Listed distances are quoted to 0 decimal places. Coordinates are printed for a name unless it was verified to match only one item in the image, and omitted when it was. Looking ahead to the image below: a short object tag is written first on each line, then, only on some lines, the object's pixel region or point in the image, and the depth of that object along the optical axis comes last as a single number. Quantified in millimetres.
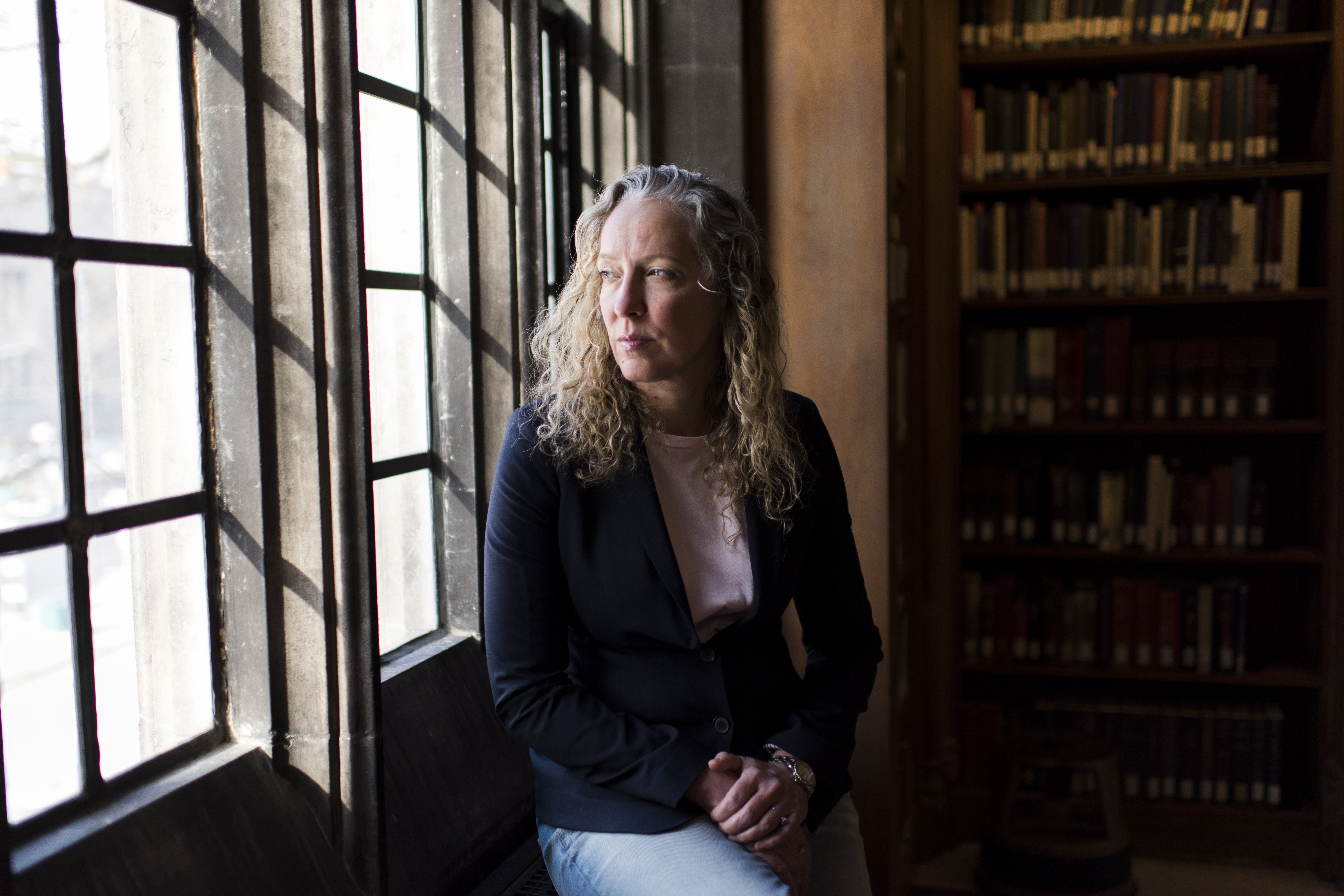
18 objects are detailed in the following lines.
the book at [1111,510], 3406
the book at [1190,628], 3365
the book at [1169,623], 3377
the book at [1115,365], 3369
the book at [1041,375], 3424
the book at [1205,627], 3352
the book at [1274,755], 3303
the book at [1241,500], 3312
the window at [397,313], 1673
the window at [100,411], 1101
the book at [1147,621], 3402
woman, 1314
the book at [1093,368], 3395
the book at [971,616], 3523
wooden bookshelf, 3191
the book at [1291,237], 3203
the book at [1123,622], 3428
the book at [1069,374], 3420
